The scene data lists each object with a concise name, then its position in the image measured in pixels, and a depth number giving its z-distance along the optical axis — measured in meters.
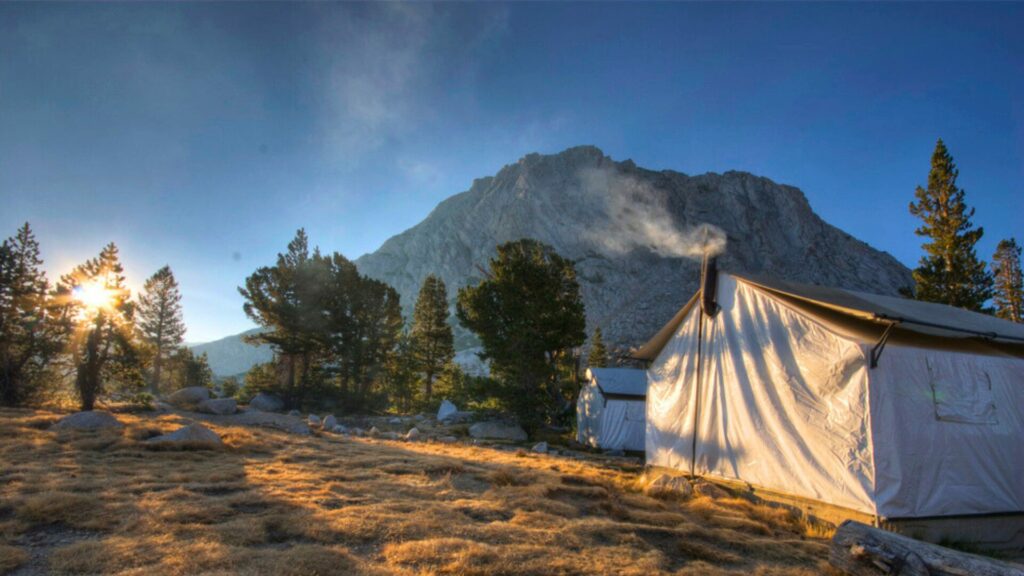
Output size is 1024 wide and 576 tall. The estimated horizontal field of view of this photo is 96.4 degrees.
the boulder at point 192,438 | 11.77
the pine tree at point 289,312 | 31.98
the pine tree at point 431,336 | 42.28
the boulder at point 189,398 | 24.57
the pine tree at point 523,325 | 23.70
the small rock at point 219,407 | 23.25
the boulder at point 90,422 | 13.98
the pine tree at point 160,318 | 46.12
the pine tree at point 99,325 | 21.14
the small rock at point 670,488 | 8.60
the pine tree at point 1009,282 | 32.72
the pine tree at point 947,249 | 23.80
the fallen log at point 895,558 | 4.21
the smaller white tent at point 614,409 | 22.27
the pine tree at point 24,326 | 20.89
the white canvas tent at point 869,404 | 6.95
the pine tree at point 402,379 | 40.28
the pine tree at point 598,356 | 49.77
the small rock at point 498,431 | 24.22
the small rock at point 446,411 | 31.09
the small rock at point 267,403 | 29.66
